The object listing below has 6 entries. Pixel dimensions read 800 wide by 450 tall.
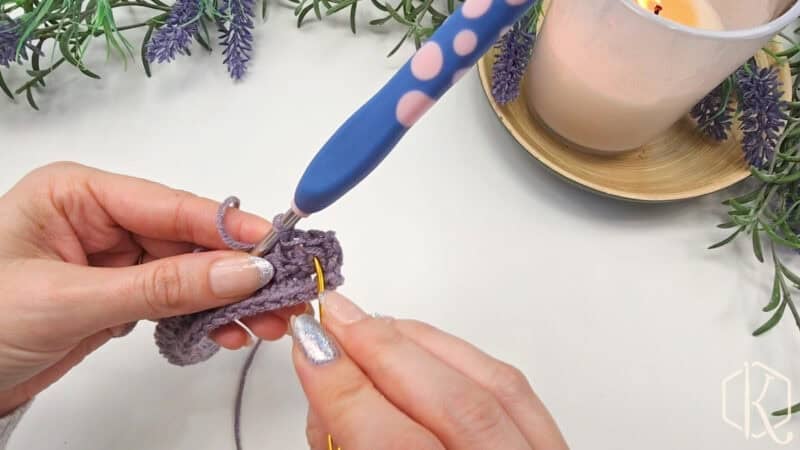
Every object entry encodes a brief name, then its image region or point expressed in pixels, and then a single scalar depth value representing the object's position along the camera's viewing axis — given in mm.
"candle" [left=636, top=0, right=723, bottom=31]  482
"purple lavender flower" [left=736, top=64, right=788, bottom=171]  496
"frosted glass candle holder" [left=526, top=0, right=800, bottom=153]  414
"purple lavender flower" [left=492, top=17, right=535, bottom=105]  500
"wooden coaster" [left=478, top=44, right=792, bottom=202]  505
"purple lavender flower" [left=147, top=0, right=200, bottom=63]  522
